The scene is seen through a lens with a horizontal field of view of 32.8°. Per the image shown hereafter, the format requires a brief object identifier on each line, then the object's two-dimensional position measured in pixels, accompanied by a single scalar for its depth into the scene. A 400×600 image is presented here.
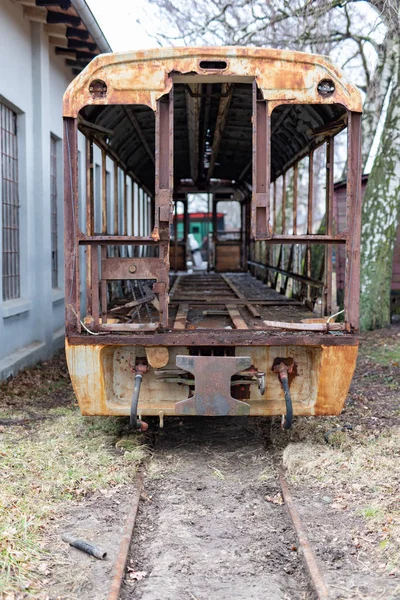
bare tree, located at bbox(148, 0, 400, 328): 11.96
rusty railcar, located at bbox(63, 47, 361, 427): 5.46
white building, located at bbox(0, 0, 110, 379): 9.11
